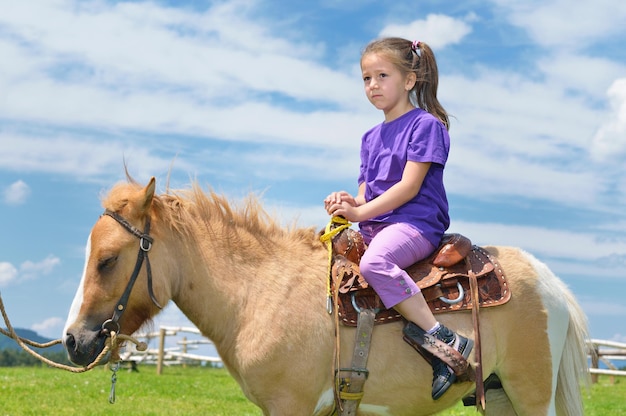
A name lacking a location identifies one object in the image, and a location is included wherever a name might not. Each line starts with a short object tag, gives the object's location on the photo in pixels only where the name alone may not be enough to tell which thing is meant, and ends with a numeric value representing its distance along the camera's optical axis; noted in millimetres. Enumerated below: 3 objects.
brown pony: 4281
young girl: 4430
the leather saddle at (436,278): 4516
